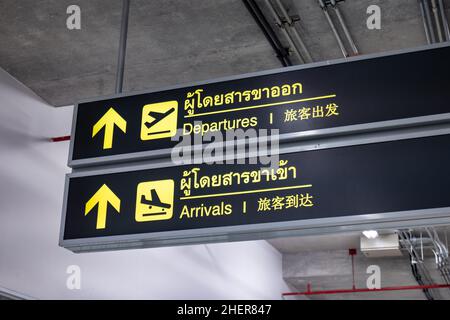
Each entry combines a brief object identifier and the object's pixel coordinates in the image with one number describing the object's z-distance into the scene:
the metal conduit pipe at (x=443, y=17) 4.37
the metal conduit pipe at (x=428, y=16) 4.41
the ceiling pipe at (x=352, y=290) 9.56
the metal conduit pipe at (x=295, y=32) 4.51
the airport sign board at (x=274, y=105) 2.97
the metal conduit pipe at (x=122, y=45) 3.74
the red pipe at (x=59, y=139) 5.81
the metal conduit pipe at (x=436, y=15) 4.40
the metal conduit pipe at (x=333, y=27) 4.50
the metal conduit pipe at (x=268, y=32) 4.53
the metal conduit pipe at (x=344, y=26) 4.49
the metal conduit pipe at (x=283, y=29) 4.49
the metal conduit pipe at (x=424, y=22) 4.44
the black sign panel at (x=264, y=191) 2.79
